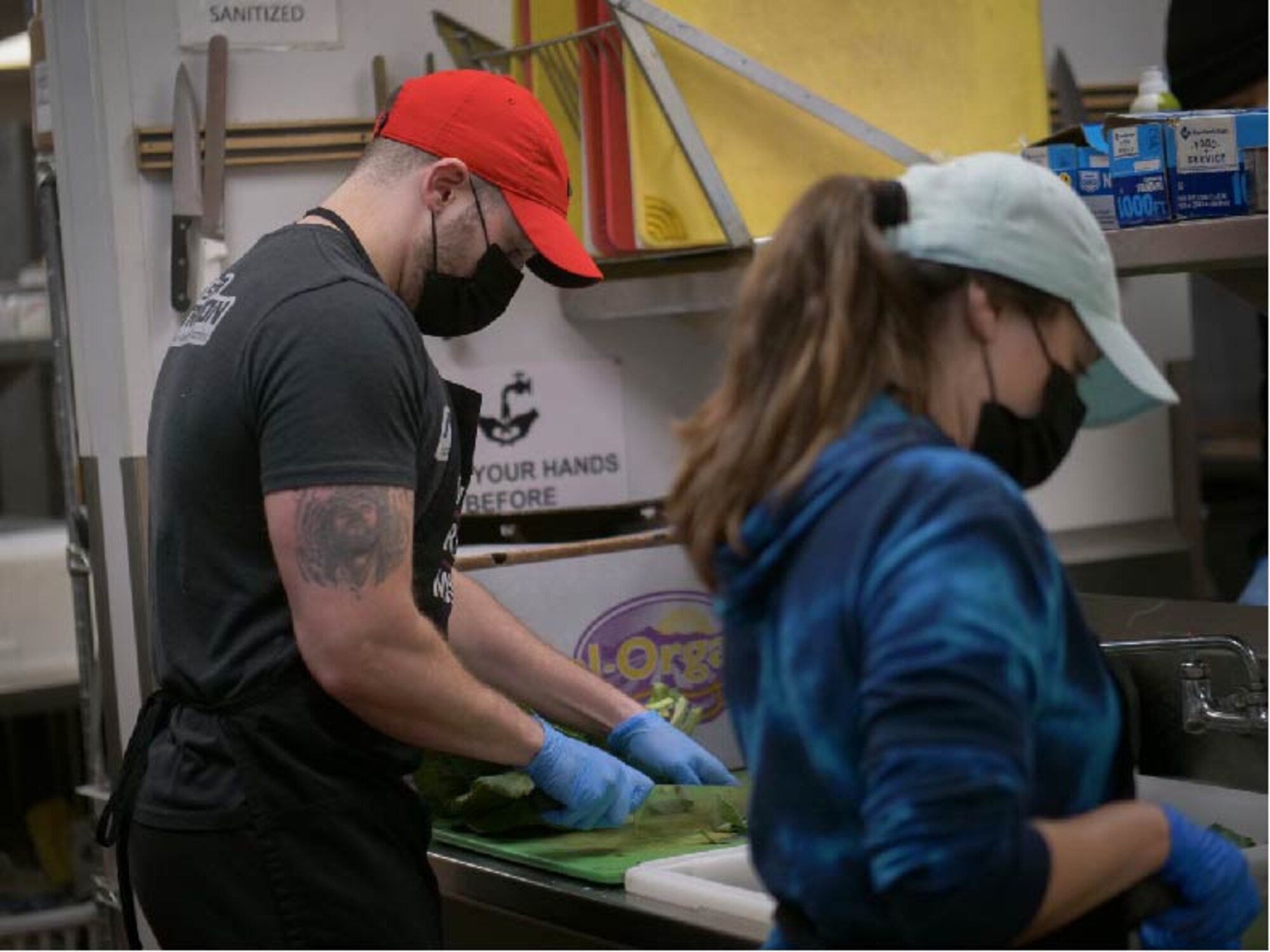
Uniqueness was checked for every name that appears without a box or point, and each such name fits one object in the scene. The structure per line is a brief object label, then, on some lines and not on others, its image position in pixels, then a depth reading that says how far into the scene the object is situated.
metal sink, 2.05
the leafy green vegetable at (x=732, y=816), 2.41
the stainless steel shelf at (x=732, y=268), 2.24
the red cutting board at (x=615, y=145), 2.82
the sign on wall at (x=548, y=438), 3.09
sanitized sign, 2.92
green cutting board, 2.34
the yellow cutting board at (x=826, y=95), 2.79
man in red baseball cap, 1.98
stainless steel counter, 2.11
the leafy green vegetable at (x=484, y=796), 2.46
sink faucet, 2.23
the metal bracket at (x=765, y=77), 2.73
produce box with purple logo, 2.84
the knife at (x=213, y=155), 2.90
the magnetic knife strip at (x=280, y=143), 2.91
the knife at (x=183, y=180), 2.88
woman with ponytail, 1.23
